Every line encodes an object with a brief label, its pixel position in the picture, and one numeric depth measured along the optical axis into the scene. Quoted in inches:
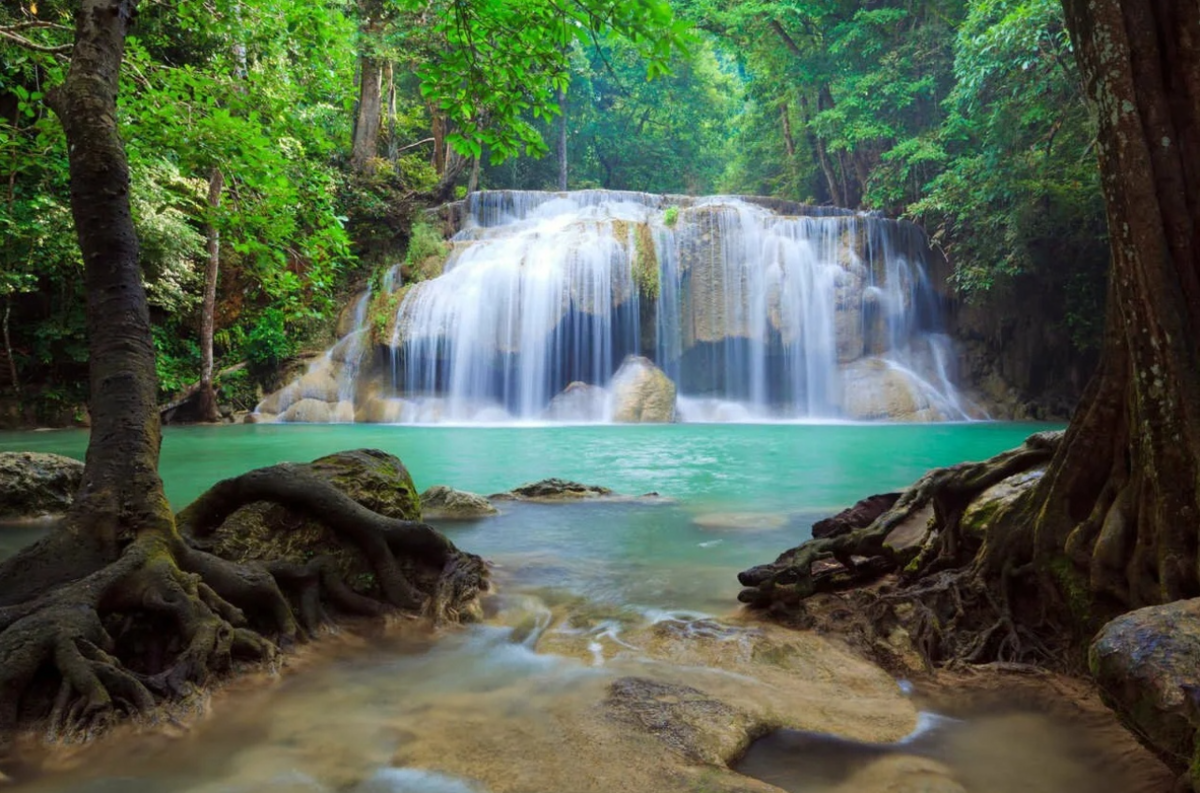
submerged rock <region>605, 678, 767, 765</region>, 95.0
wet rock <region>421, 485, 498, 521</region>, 281.3
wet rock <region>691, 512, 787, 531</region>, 263.7
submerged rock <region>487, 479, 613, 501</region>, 328.2
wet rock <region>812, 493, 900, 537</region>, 195.5
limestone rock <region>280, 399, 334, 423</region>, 812.6
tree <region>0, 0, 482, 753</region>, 99.4
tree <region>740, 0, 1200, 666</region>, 100.3
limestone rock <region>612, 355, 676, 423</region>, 816.3
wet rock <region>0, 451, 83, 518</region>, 270.5
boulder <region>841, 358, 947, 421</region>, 829.2
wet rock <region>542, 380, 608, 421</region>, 833.5
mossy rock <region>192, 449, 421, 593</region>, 155.4
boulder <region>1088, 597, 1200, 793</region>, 68.3
